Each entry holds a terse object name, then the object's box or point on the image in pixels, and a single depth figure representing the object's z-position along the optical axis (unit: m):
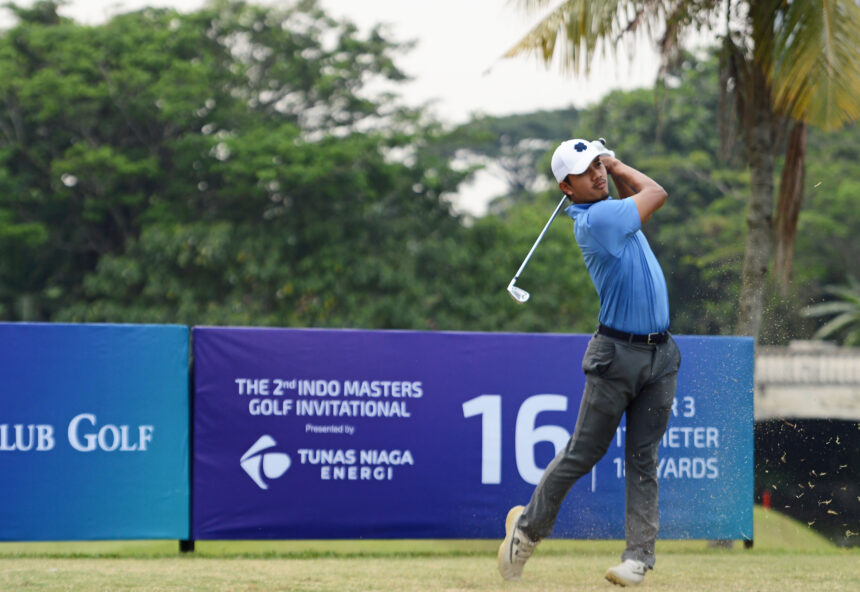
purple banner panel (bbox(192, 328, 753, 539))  13.18
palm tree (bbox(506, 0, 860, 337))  14.97
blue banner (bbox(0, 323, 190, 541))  12.70
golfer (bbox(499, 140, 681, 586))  9.11
